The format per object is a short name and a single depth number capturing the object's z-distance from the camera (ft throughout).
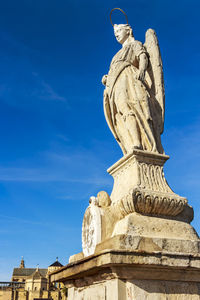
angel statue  14.06
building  173.17
